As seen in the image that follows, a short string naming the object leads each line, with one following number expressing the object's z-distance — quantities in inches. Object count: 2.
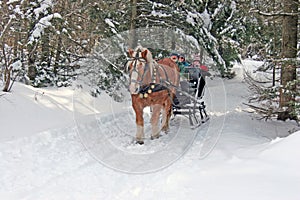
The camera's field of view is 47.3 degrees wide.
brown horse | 219.6
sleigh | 277.7
